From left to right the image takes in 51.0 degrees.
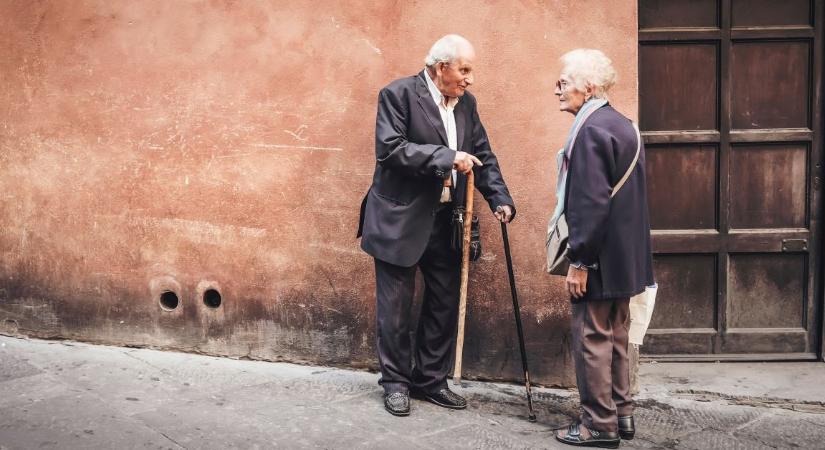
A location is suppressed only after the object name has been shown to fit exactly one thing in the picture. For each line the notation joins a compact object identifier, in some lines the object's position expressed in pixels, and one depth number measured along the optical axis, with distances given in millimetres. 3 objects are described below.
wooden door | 4992
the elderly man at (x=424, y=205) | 4168
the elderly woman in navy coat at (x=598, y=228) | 3697
